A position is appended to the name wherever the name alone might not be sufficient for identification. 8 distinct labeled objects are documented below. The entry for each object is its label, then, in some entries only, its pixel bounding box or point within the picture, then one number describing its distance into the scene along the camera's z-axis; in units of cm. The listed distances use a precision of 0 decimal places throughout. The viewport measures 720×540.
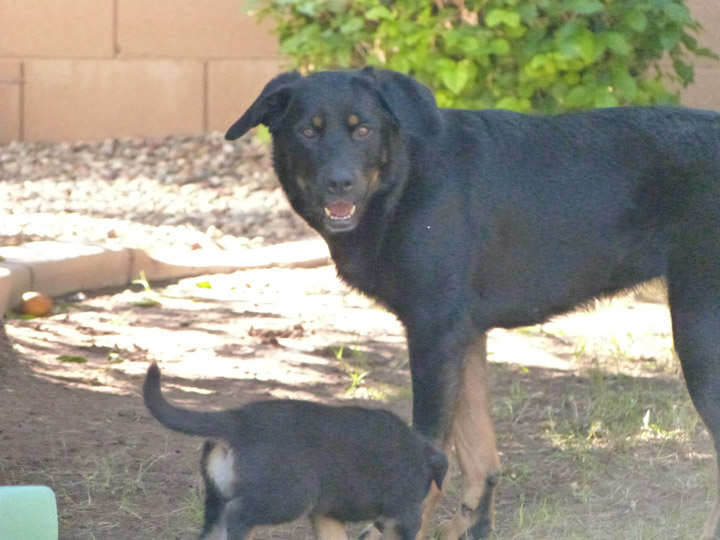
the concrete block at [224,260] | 1388
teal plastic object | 557
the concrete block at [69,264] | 1251
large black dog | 732
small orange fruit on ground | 1198
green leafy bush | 1197
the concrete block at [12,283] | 1153
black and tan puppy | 614
